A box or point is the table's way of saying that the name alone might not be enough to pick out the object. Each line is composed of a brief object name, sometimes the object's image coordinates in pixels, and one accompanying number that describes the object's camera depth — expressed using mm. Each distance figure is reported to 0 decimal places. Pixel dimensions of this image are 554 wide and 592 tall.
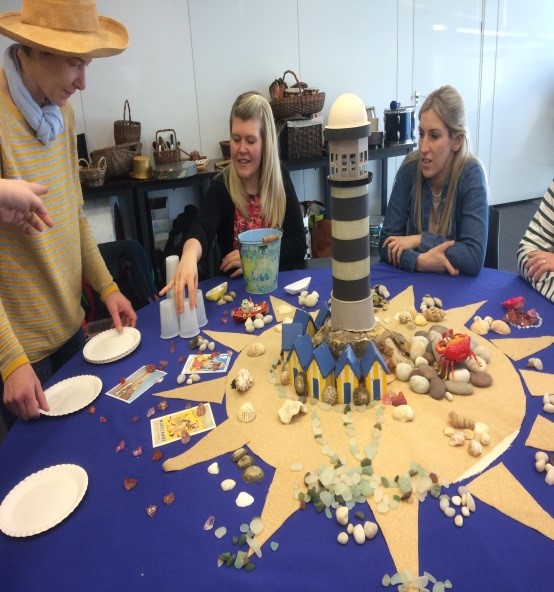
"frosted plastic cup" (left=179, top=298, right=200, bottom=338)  1477
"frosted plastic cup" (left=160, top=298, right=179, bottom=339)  1476
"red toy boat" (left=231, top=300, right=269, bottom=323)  1553
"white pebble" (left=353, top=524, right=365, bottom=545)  825
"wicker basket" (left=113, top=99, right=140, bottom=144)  3289
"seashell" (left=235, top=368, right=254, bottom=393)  1211
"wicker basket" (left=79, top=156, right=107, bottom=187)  2992
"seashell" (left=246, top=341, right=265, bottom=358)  1362
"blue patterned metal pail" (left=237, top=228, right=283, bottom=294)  1655
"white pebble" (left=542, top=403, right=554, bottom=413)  1070
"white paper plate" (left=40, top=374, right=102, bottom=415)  1198
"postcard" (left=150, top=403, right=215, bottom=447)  1086
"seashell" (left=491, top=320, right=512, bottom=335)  1378
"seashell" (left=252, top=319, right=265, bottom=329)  1513
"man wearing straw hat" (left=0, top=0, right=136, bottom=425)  1237
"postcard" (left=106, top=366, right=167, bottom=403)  1239
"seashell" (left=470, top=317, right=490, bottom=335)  1386
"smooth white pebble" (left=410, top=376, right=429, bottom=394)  1168
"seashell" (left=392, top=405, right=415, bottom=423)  1084
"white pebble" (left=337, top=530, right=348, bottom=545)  828
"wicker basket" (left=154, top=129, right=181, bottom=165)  3311
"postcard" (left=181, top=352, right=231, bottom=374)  1317
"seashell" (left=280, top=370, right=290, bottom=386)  1241
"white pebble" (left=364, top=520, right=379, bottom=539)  833
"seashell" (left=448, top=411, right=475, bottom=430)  1046
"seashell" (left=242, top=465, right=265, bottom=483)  958
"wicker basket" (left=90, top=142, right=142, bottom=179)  3117
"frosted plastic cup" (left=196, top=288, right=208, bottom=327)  1550
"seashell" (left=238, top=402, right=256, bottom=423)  1118
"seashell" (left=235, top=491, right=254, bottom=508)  908
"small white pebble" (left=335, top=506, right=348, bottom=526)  863
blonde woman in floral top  1995
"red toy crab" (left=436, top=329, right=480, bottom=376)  1181
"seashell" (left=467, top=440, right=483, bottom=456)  973
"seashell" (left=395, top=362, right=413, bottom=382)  1208
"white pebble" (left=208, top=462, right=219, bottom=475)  984
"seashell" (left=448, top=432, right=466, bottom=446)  1007
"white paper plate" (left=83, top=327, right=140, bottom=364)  1394
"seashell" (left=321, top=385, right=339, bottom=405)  1158
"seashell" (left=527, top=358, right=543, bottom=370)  1204
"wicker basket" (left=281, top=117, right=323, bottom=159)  3439
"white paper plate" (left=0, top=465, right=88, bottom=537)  892
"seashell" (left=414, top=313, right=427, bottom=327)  1447
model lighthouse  1109
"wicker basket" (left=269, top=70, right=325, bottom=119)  3381
